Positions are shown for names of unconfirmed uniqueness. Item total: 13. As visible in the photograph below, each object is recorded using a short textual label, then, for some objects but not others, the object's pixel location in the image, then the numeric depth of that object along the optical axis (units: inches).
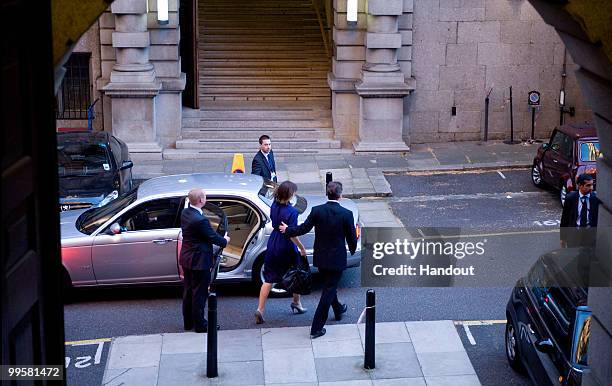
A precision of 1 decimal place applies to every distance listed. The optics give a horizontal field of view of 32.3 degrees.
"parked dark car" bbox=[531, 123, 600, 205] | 721.6
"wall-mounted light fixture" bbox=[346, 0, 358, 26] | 907.4
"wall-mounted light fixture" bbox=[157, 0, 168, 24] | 903.1
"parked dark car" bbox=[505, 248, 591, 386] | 379.6
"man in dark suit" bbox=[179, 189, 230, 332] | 474.0
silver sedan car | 532.7
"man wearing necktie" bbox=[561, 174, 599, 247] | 542.0
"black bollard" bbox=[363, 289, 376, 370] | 434.9
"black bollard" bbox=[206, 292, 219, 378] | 422.6
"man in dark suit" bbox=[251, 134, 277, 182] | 645.9
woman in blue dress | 495.2
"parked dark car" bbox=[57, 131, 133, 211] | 663.1
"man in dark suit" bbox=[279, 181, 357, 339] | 472.1
